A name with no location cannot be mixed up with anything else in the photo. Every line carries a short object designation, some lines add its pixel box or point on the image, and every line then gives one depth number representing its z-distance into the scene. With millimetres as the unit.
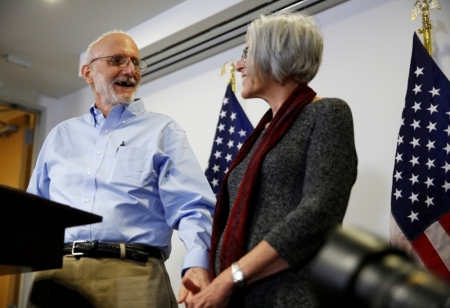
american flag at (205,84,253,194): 3594
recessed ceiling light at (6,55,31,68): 4703
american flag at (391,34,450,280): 2572
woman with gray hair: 1228
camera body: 465
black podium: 1425
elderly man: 1860
